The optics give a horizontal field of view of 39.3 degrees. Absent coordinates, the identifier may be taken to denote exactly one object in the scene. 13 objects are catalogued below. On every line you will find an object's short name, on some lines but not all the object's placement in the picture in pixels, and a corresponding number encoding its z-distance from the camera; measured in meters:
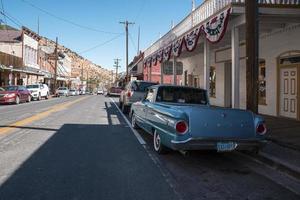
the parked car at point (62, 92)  62.38
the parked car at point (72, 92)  75.69
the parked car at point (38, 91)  43.12
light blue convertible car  8.13
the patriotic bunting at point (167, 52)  24.42
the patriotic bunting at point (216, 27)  14.35
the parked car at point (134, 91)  20.75
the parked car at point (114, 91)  62.95
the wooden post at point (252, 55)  11.21
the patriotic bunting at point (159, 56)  27.48
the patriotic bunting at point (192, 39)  17.89
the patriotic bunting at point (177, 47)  21.46
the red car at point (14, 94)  32.66
